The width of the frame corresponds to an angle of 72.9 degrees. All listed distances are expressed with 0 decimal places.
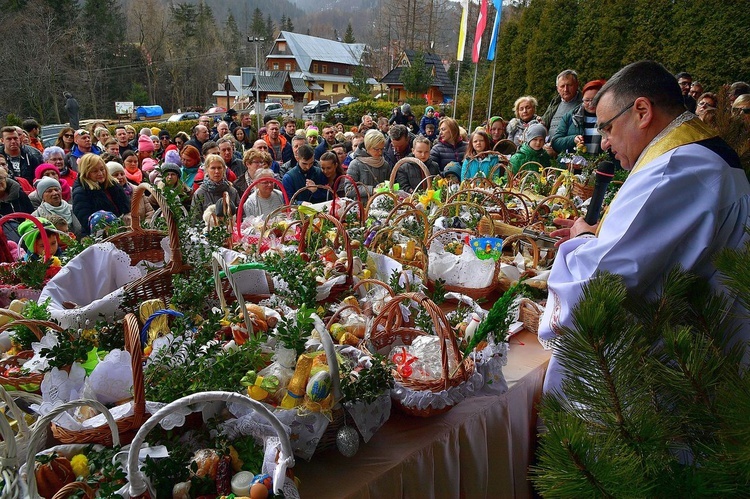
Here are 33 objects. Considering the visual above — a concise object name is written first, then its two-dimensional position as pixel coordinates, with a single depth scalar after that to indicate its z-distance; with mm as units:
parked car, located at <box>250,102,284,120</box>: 28016
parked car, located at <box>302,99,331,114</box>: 33000
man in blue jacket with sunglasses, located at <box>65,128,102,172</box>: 6418
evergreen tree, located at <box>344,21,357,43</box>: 58500
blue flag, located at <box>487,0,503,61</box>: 11141
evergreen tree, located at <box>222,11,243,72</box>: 45444
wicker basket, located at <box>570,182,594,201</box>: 4641
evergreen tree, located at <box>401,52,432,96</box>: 24094
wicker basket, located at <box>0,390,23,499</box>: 1221
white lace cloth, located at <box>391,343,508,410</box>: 1805
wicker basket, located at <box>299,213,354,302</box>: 2539
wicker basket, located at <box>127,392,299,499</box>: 1265
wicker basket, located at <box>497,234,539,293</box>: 2984
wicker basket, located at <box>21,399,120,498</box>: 1208
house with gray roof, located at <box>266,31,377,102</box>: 49875
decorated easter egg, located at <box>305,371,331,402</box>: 1562
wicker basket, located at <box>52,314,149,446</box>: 1487
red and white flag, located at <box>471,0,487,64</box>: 10823
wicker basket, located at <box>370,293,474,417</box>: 1788
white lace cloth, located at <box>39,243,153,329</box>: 2232
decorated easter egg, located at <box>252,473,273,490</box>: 1410
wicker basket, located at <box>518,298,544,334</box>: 2664
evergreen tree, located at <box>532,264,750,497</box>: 829
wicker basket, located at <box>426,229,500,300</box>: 2844
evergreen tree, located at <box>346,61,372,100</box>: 29125
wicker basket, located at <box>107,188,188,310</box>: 2354
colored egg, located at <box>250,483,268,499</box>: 1367
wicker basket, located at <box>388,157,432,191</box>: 4483
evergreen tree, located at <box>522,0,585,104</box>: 13219
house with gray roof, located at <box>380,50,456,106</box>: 28766
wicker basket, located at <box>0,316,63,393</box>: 1798
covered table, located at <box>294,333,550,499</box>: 1658
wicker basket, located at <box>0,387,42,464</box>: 1384
